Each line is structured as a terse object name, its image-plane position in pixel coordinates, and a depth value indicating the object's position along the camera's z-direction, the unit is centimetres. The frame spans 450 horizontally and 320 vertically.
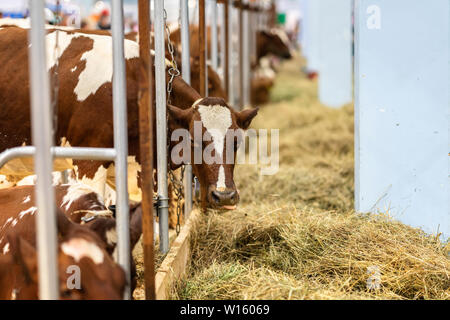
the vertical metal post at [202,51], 438
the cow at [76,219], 242
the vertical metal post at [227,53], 797
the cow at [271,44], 1489
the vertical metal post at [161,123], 343
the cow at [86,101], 377
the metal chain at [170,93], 378
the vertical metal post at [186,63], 414
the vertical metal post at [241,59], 1023
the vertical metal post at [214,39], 704
